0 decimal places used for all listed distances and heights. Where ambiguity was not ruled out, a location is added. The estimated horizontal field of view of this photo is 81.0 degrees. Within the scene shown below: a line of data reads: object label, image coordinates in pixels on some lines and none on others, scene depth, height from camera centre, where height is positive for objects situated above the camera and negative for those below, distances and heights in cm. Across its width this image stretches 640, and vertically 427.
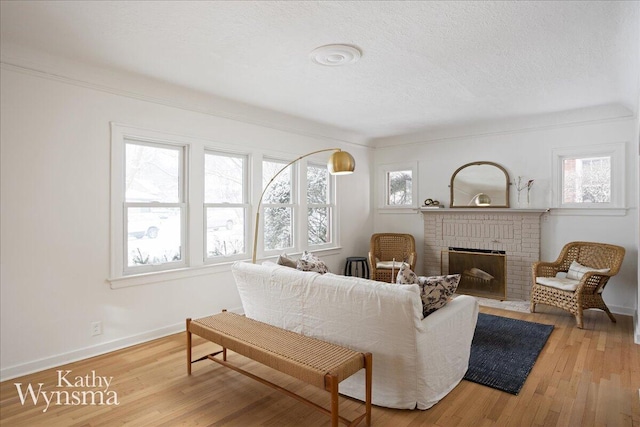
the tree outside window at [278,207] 489 +8
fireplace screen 535 -87
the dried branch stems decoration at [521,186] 522 +37
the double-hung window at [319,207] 559 +9
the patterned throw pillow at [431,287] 251 -50
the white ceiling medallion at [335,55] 285 +125
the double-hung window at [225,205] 427 +10
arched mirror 544 +40
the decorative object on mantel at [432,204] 596 +14
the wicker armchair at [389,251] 565 -61
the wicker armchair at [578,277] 400 -74
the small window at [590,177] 459 +46
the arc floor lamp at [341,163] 320 +43
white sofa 229 -77
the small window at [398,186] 632 +47
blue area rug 281 -123
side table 590 -89
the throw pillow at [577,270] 426 -67
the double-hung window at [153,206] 360 +7
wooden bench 205 -86
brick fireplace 514 -34
